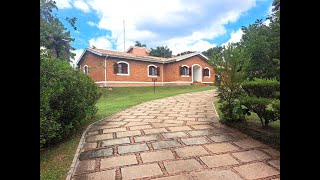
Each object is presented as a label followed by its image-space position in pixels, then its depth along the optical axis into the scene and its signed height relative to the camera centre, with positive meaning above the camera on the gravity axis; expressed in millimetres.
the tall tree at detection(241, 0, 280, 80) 5316 +970
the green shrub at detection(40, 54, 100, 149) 2895 -212
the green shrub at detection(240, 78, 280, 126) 3791 -198
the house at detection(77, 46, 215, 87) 18297 +2002
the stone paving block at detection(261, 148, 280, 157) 2977 -984
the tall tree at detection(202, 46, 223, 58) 36538 +6917
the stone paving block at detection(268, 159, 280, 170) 2581 -1002
